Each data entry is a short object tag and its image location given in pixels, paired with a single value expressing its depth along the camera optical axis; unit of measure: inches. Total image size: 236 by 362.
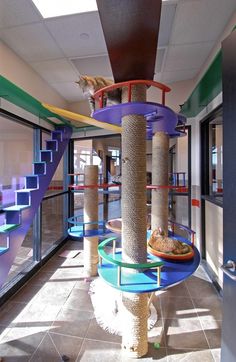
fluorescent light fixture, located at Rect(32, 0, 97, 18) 63.7
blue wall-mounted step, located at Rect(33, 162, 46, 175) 91.7
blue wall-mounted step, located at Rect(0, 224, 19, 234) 62.7
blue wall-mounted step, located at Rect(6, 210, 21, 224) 69.6
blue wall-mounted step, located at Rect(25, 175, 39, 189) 86.0
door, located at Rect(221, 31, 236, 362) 37.1
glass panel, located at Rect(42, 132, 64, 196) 136.2
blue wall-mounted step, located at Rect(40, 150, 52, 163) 96.5
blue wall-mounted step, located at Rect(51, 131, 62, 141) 109.5
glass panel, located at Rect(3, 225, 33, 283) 99.8
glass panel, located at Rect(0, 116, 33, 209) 100.1
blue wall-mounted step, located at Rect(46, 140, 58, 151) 103.6
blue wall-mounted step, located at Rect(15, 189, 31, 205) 79.3
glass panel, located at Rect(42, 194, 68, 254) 142.0
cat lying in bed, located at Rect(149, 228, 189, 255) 59.9
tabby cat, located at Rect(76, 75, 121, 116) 58.0
